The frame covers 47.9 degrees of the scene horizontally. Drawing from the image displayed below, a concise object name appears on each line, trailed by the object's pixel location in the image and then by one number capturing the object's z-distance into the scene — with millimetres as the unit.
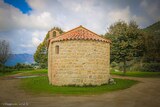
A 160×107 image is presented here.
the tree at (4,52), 45456
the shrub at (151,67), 43516
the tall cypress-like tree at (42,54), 55159
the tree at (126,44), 32844
